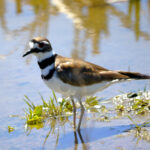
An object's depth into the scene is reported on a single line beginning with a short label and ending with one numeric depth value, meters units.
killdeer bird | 9.91
